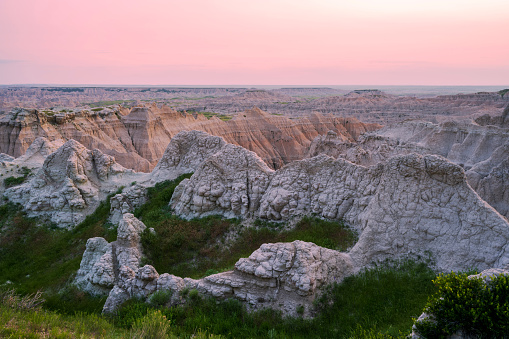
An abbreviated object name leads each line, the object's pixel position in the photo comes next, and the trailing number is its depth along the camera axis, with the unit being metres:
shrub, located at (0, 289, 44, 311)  9.68
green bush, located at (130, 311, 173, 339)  8.34
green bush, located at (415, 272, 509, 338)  6.71
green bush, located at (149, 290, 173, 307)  10.72
